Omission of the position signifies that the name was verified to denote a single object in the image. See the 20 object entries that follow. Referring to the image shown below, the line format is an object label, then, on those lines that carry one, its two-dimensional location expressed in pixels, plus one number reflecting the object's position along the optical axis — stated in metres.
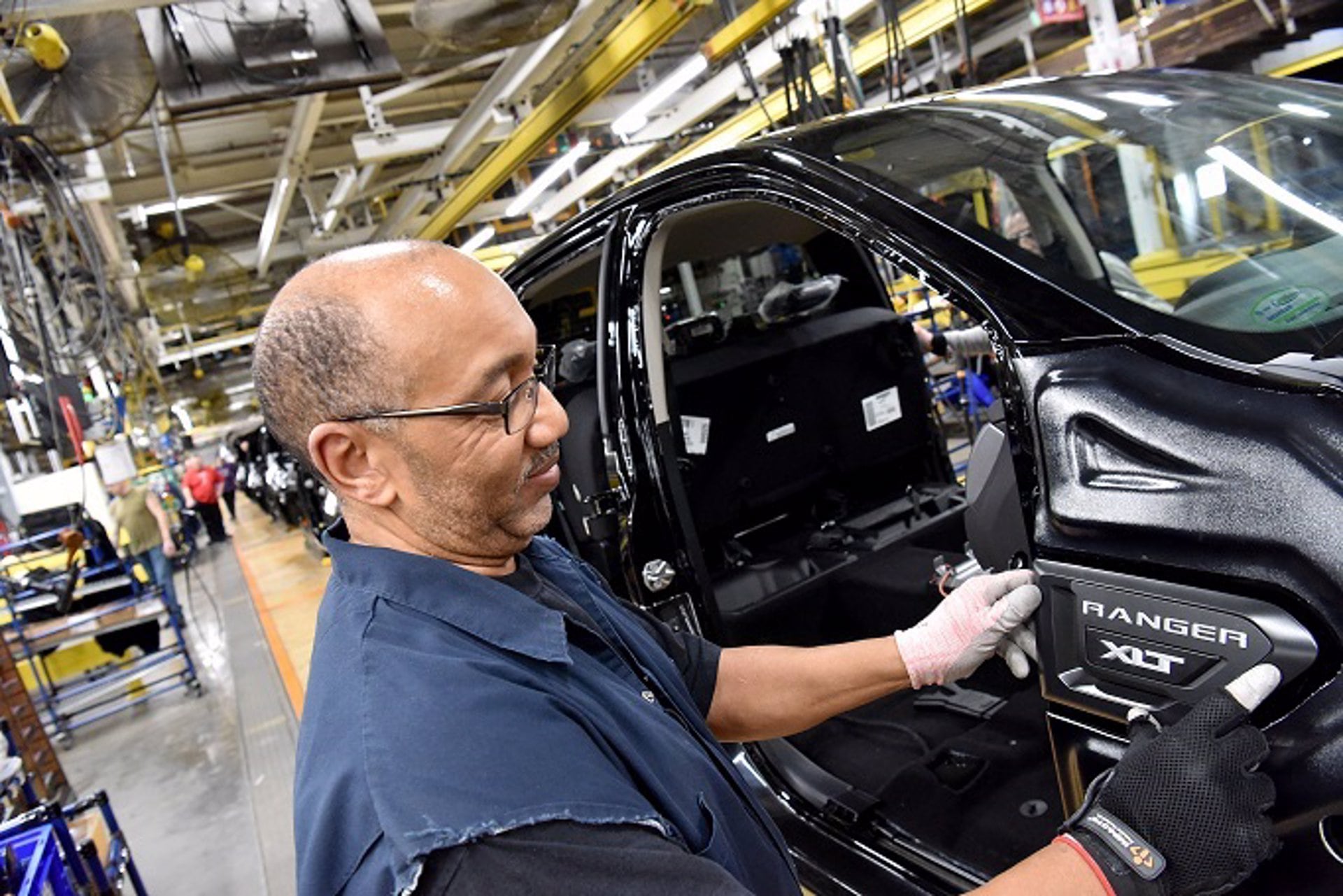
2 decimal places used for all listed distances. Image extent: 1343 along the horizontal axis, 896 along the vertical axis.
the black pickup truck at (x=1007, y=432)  1.13
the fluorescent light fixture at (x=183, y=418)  29.28
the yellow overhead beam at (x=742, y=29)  4.74
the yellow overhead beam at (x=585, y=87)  5.01
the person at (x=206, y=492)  15.78
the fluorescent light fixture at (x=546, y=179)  8.66
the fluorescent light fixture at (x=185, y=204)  10.88
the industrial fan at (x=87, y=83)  5.20
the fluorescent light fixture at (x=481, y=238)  11.76
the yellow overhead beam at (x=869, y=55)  5.87
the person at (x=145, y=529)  8.27
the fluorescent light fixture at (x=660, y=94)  6.14
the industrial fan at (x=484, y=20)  4.53
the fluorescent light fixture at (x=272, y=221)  9.59
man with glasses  0.87
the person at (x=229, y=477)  21.14
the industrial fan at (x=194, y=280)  10.55
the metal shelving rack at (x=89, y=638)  6.34
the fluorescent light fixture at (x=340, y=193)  10.42
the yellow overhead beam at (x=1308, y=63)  5.25
